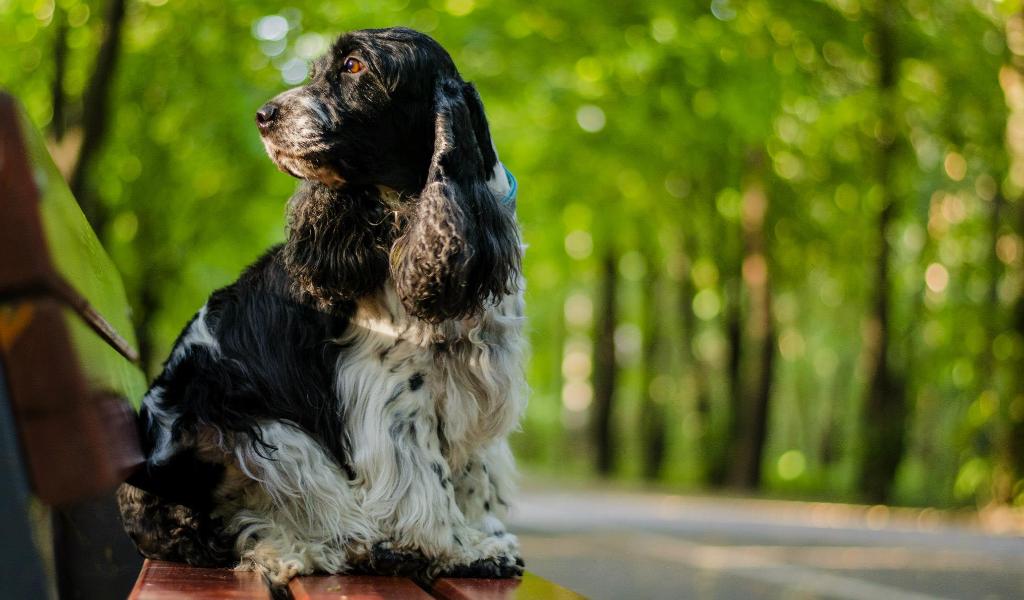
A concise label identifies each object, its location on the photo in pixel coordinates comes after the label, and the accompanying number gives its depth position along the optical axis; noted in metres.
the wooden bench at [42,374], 1.86
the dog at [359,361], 3.21
